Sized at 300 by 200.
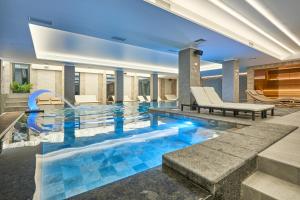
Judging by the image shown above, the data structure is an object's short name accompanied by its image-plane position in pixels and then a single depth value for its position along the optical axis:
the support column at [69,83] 10.00
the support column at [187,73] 6.31
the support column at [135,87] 16.92
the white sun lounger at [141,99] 15.79
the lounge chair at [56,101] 11.43
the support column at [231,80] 8.53
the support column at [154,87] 14.86
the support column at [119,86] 12.70
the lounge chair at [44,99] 11.02
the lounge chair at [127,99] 15.87
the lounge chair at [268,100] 7.80
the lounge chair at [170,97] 18.22
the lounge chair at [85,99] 12.87
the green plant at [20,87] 9.72
